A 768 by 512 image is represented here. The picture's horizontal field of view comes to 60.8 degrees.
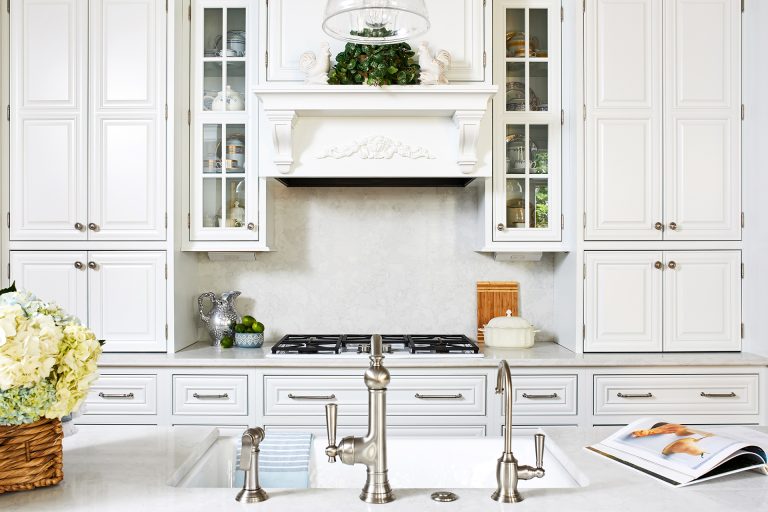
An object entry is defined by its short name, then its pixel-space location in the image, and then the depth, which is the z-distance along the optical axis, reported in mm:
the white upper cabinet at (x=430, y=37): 2971
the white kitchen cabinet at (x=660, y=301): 2938
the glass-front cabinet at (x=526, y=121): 3078
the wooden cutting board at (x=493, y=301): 3348
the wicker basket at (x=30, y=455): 1261
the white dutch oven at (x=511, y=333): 3078
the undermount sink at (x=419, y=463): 1673
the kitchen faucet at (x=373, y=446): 1245
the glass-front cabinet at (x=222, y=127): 3076
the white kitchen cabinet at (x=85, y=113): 2912
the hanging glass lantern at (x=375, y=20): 1613
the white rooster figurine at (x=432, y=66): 2883
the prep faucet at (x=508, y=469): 1245
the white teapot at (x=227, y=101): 3109
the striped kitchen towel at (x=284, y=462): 1641
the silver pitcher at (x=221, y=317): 3166
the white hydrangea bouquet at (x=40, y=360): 1185
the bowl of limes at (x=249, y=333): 3096
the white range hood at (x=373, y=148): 2979
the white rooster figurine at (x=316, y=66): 2889
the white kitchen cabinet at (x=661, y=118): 2930
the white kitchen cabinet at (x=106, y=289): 2924
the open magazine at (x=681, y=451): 1361
